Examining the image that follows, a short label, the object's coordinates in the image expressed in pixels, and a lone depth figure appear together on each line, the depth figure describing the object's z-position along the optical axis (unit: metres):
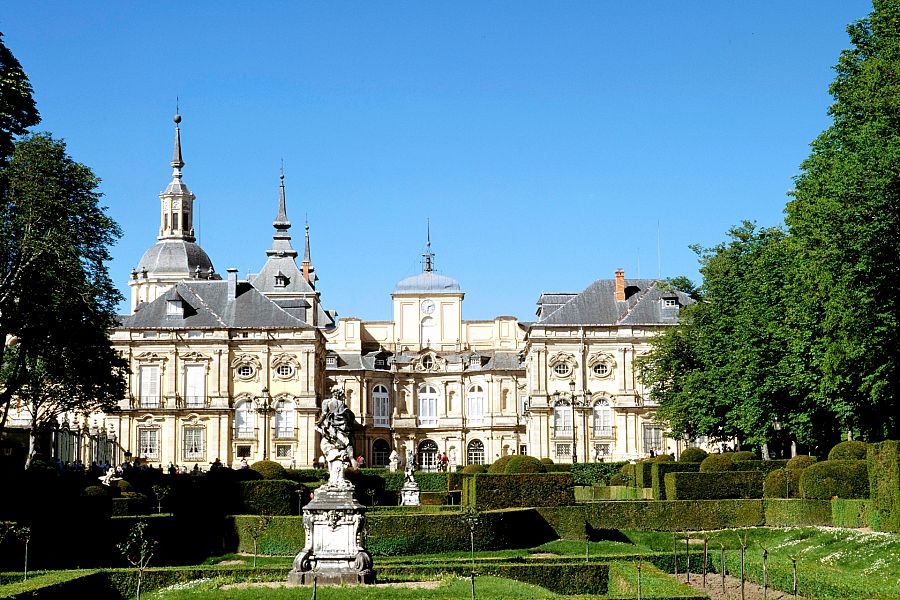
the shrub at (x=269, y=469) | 49.40
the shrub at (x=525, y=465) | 51.39
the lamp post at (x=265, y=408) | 78.00
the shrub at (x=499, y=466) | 53.94
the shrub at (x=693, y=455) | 52.94
